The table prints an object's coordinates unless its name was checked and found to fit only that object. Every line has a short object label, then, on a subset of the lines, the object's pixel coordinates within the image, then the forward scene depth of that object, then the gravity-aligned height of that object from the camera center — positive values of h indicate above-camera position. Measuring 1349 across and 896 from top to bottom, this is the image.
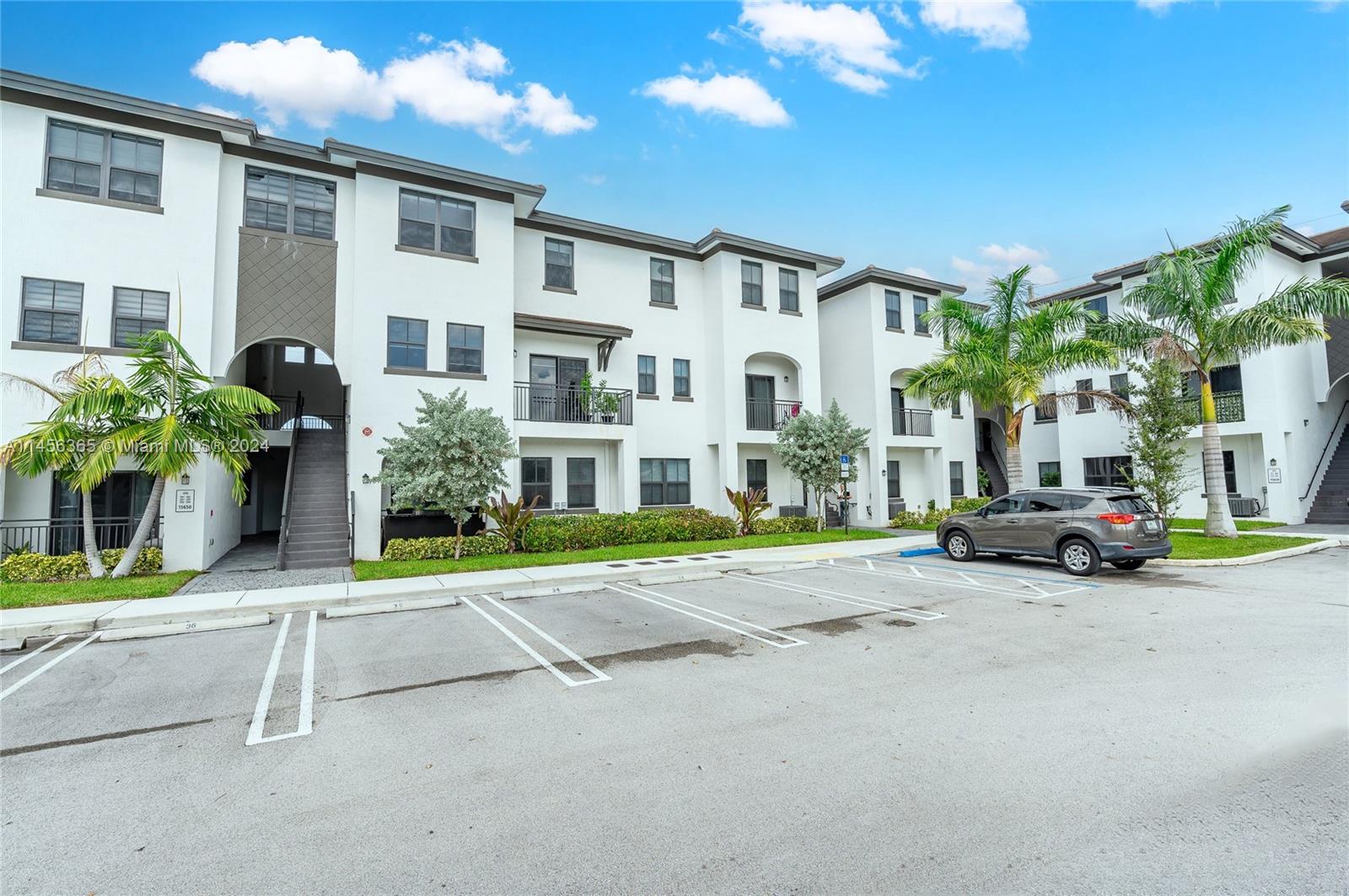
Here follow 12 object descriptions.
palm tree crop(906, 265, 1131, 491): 17.95 +3.79
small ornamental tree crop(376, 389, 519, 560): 14.48 +0.87
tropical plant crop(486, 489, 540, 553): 16.16 -0.61
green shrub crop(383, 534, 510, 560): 15.21 -1.27
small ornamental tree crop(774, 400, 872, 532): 19.72 +1.37
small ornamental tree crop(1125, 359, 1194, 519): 18.58 +1.65
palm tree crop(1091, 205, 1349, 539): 16.53 +4.57
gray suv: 12.54 -0.90
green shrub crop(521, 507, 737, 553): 16.69 -1.02
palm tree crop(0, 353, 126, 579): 11.87 +1.17
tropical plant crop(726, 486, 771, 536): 20.33 -0.56
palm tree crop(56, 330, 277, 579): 12.18 +1.66
